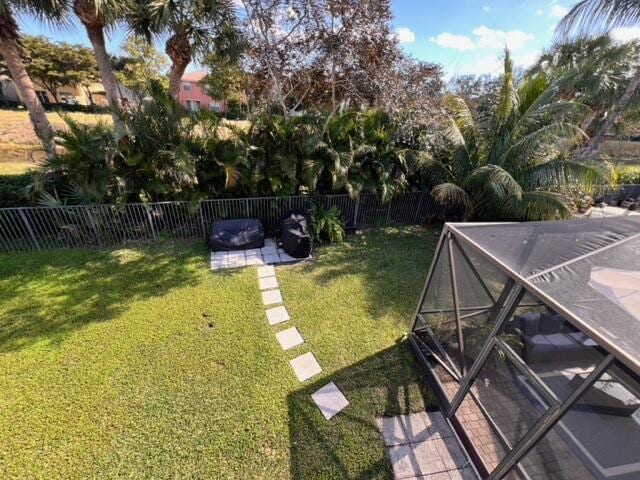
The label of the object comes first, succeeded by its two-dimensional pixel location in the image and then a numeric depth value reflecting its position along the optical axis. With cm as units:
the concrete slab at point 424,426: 295
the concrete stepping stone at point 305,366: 356
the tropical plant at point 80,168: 570
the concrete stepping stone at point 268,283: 524
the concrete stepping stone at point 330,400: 314
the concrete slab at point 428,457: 268
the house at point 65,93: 3339
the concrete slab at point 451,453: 272
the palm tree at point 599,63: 924
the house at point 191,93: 4126
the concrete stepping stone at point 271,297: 484
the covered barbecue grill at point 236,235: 626
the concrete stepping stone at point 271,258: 606
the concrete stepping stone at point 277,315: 443
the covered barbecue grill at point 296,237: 607
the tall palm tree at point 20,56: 539
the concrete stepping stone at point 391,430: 290
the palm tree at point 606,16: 705
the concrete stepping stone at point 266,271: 561
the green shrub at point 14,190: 574
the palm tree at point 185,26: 602
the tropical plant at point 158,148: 596
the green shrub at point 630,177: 1217
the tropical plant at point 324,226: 682
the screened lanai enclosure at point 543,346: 166
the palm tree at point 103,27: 548
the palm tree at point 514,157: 596
